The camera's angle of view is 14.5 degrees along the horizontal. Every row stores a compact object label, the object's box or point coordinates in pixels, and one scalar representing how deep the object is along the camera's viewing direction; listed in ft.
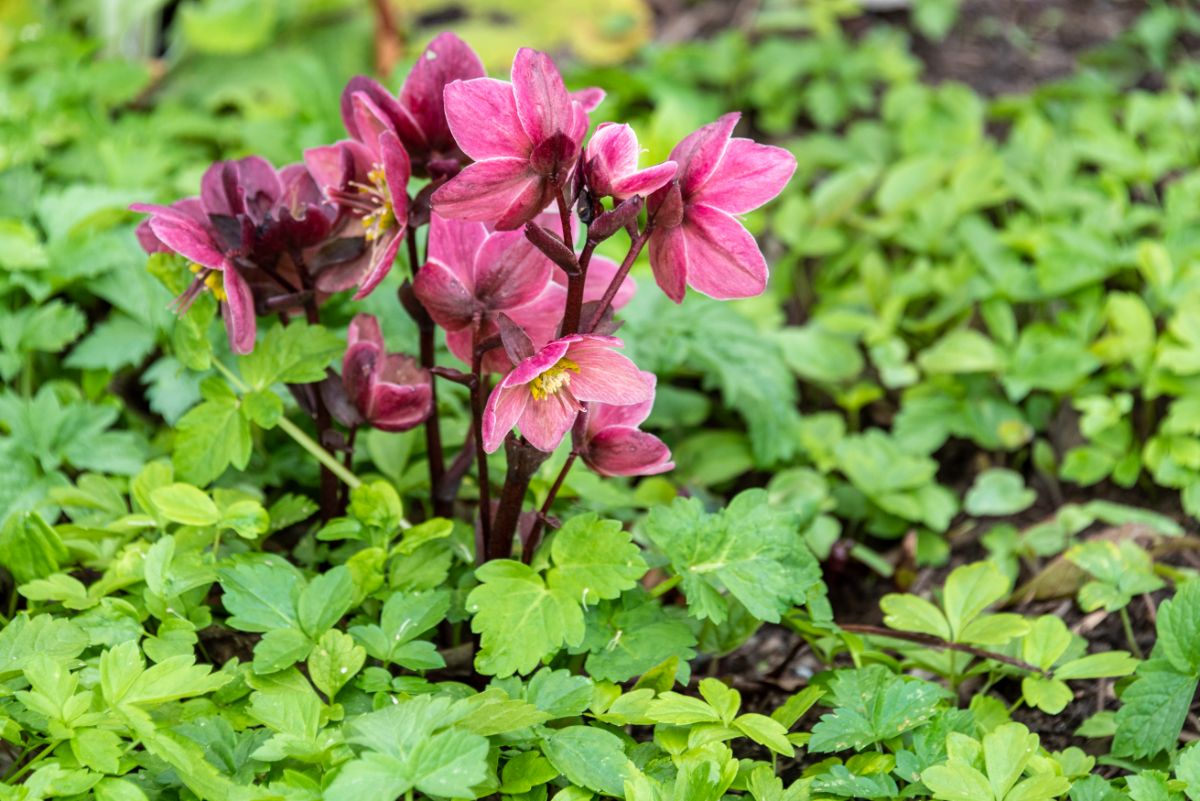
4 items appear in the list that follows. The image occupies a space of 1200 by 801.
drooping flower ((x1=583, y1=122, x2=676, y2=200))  5.21
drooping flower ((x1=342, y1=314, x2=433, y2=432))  5.50
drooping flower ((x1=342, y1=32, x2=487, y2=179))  5.45
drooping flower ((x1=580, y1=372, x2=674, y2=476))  5.39
